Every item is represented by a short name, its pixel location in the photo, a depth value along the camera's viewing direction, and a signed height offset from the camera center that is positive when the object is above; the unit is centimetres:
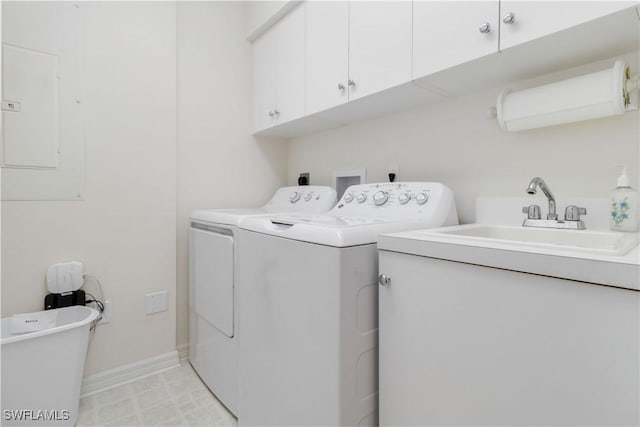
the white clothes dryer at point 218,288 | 148 -41
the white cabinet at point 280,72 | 177 +84
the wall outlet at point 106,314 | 173 -57
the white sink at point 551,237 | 73 -9
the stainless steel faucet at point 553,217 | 105 -3
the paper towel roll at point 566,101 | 95 +35
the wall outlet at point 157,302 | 187 -55
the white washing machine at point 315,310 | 94 -33
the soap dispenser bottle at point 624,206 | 96 +1
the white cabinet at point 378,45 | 122 +67
